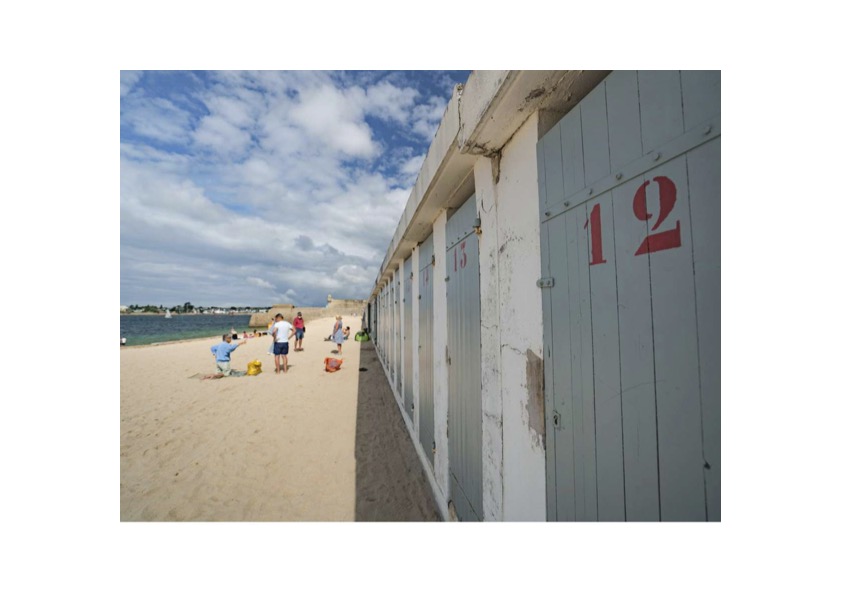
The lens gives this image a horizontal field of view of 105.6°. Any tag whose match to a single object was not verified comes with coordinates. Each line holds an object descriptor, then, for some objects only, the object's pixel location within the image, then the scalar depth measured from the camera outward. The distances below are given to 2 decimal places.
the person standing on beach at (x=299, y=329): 14.45
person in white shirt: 10.00
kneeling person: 10.27
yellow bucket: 10.37
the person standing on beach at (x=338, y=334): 13.77
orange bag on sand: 10.66
